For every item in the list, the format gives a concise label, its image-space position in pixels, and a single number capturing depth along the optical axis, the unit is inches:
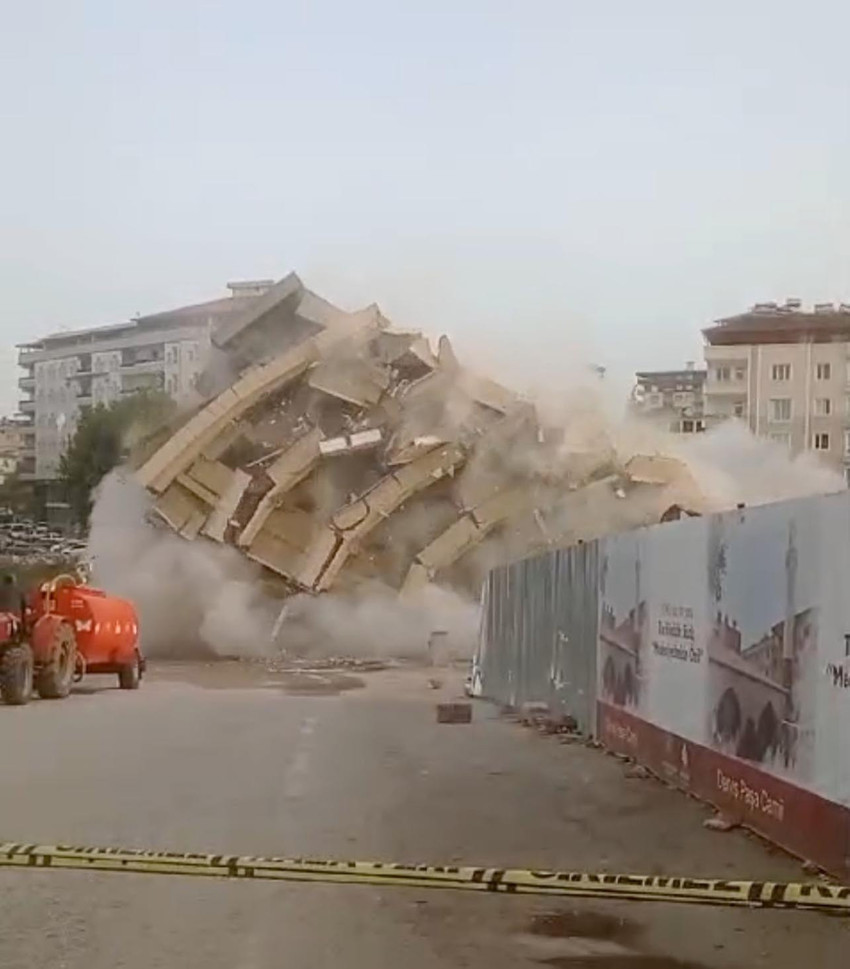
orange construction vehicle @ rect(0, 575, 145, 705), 875.4
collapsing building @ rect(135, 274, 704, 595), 1165.7
